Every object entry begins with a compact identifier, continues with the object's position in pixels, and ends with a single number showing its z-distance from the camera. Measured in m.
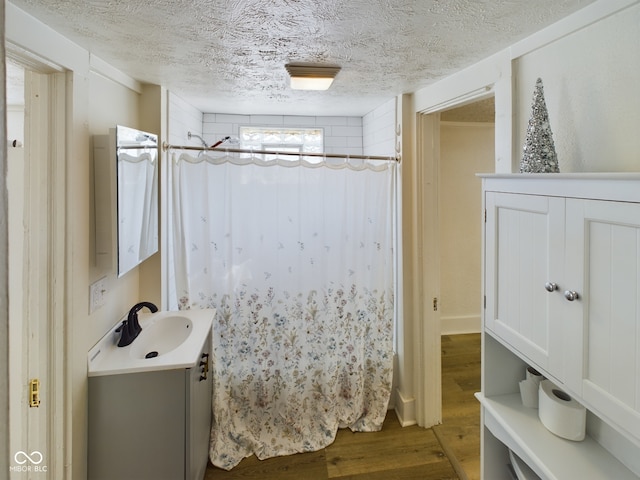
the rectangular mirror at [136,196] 1.54
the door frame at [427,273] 2.29
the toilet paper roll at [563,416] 1.15
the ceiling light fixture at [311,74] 1.71
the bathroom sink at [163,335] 1.83
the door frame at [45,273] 1.35
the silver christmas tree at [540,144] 1.15
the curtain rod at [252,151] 2.10
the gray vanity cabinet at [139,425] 1.52
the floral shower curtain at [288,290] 2.16
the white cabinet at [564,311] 0.81
